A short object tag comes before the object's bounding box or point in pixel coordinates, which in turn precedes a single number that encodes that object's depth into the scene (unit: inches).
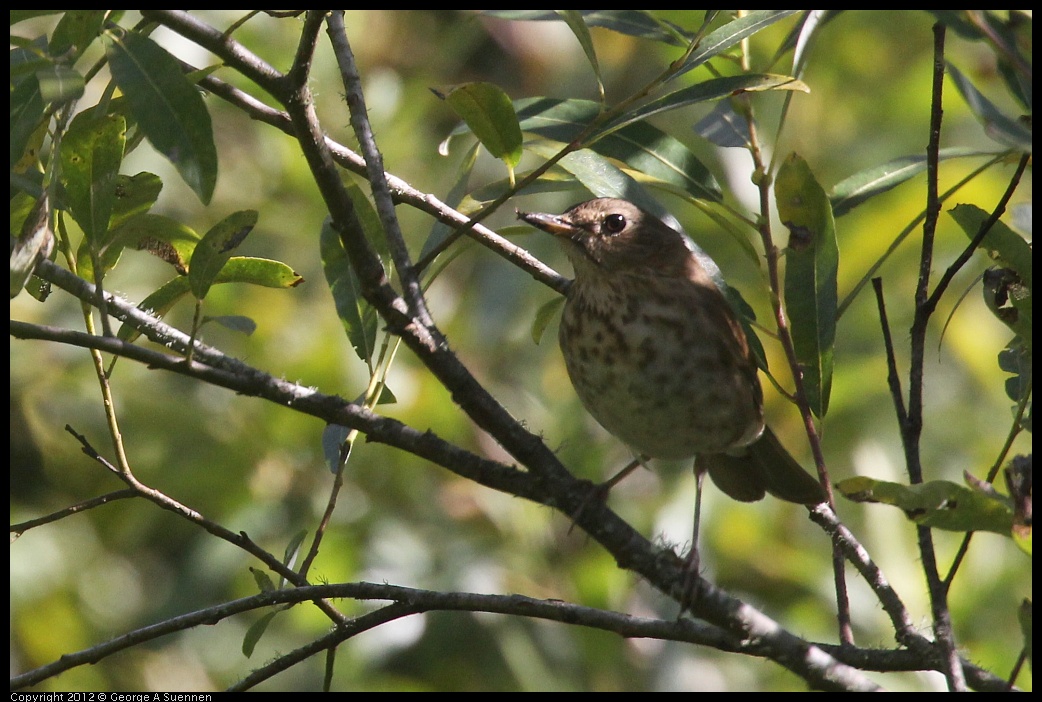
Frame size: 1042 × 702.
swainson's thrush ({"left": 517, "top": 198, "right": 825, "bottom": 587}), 246.4
